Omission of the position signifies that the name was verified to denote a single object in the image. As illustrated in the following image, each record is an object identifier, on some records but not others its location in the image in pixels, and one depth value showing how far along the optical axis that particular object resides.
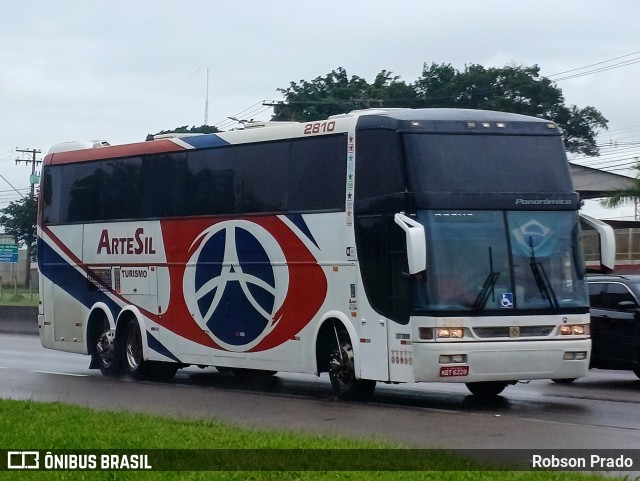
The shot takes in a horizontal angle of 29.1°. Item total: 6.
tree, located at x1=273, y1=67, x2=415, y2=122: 59.72
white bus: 15.59
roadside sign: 62.97
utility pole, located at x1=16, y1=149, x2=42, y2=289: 75.38
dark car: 19.62
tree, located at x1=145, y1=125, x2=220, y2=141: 56.78
